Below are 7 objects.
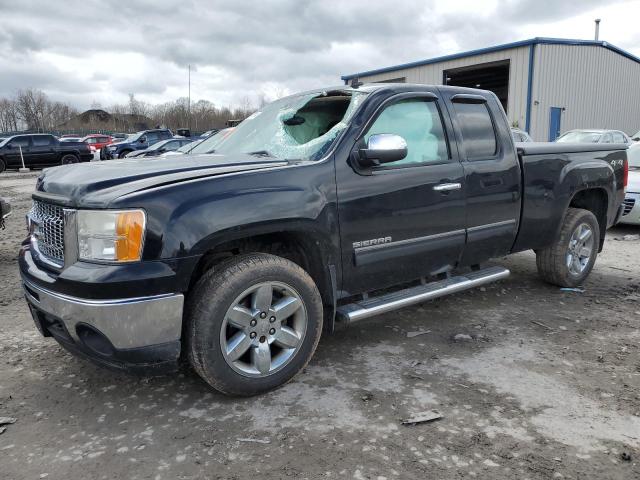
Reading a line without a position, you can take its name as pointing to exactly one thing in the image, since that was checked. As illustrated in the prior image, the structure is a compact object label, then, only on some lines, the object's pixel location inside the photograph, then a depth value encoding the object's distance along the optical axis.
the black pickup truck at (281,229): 2.65
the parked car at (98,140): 33.25
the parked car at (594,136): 14.55
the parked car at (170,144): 19.47
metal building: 22.77
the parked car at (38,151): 22.08
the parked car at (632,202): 7.95
